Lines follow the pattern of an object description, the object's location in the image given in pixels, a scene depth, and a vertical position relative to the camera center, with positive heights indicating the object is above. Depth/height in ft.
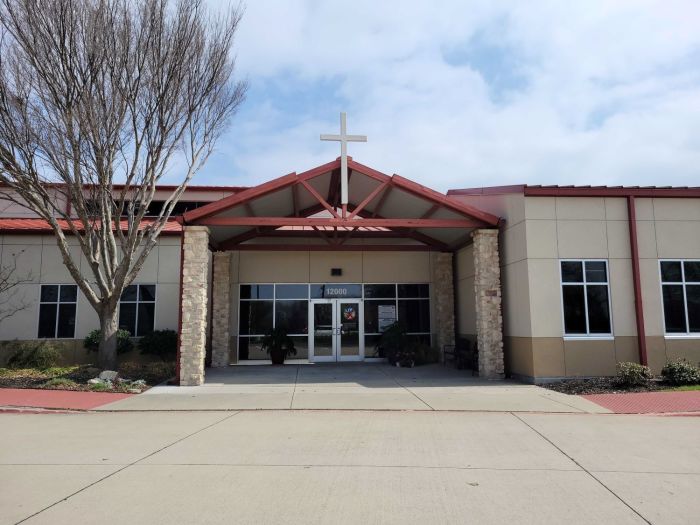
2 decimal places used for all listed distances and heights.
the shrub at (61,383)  42.68 -4.32
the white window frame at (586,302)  43.68 +1.61
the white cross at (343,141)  46.88 +15.90
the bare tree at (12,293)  57.88 +3.75
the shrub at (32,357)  54.65 -2.82
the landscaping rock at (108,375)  44.34 -3.81
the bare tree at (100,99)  41.81 +18.35
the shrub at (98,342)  56.34 -1.48
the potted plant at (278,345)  62.49 -2.18
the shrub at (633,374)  39.61 -3.77
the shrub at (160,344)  56.80 -1.74
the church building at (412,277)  44.09 +4.60
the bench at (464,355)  52.47 -3.22
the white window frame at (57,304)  58.34 +2.55
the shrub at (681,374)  39.93 -3.79
